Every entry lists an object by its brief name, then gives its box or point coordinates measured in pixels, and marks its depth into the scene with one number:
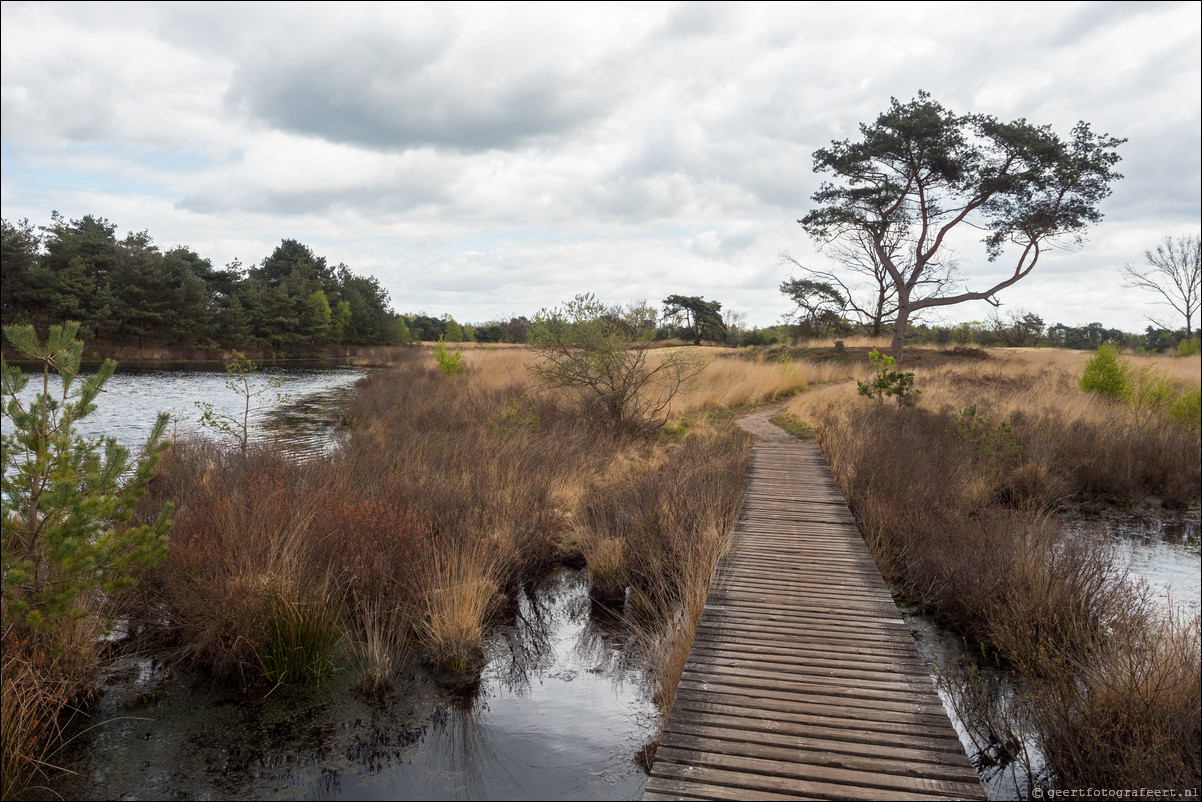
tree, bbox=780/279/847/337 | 36.00
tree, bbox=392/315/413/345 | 67.50
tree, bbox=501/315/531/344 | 53.38
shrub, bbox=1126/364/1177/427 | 15.30
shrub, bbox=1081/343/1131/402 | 16.59
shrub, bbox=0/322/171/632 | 3.93
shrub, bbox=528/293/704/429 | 13.18
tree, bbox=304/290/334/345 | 54.28
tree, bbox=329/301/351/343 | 59.38
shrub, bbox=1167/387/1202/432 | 14.38
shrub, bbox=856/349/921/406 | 14.79
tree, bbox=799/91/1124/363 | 21.52
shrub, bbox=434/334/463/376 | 24.97
